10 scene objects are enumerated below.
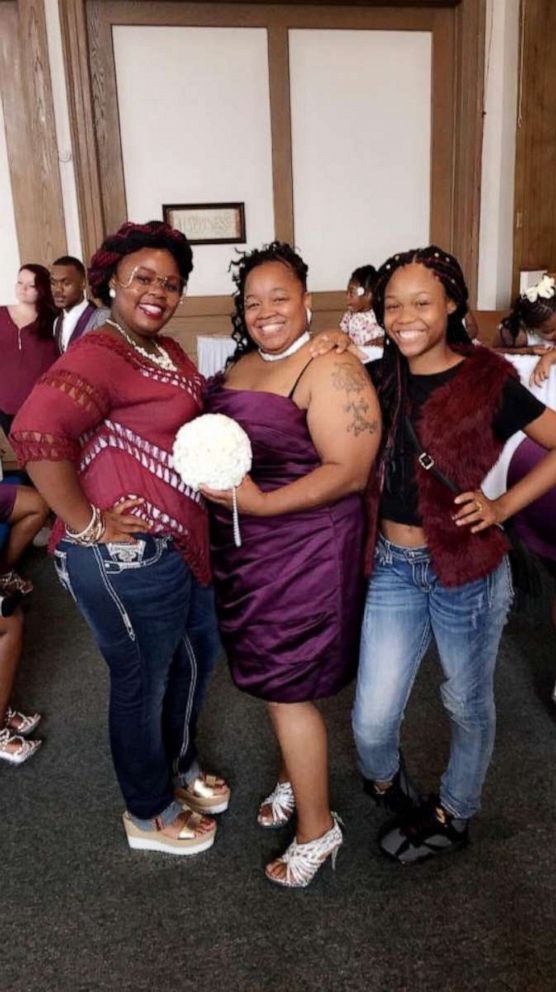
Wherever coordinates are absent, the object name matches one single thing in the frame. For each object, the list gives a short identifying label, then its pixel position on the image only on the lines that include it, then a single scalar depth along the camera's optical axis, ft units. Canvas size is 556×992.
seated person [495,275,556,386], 12.58
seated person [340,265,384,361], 15.05
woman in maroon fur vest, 5.45
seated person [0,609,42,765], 8.32
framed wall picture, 18.21
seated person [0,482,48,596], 10.68
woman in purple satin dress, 5.45
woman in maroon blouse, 5.34
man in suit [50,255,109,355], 14.03
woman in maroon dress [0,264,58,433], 14.44
